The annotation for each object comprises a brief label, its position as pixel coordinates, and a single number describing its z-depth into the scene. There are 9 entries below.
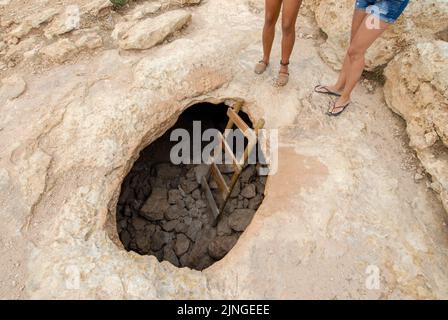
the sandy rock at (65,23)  4.32
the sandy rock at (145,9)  4.56
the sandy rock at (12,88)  3.70
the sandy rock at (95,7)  4.55
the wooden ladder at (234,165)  3.50
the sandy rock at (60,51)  4.12
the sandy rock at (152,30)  4.12
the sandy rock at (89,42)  4.21
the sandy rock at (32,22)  4.33
